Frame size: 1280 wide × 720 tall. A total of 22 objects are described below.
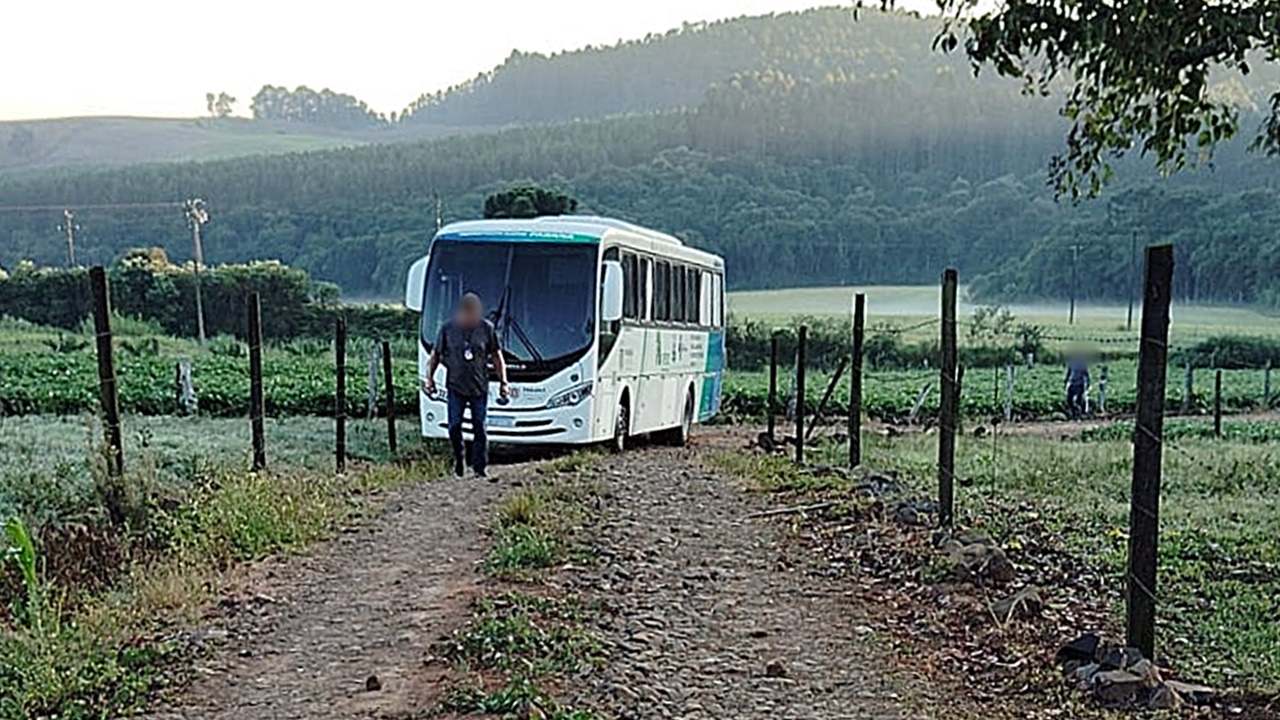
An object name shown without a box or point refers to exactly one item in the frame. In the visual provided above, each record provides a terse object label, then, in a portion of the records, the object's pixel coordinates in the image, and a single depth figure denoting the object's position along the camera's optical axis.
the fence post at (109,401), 10.04
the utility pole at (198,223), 56.69
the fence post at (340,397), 15.50
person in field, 35.75
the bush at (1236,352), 52.47
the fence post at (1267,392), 39.42
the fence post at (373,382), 20.31
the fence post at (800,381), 17.68
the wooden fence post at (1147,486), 6.44
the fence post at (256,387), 13.38
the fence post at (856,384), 14.02
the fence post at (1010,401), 33.34
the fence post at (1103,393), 37.25
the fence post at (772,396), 21.74
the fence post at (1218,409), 28.70
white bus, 17.81
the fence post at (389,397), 18.59
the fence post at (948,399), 10.34
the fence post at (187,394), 25.72
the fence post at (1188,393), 37.25
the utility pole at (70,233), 79.44
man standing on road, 14.30
